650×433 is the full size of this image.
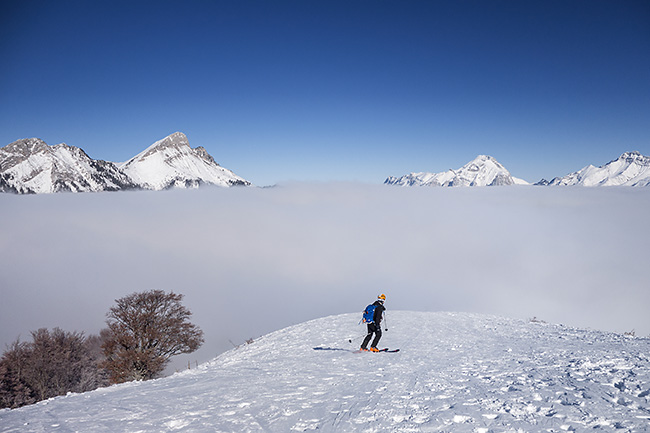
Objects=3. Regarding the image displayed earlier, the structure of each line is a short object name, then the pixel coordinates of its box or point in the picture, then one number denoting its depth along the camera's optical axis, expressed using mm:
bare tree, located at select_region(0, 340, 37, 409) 36875
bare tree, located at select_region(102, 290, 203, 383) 27781
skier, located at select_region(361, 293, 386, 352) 14617
